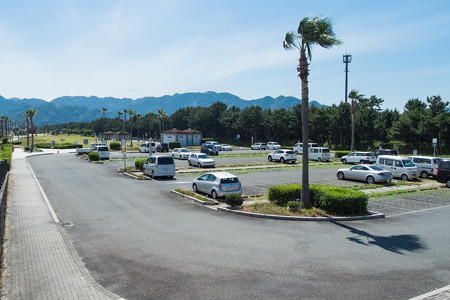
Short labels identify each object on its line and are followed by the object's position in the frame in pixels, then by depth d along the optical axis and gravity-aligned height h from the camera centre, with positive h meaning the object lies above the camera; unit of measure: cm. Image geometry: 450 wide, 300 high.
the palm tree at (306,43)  1438 +440
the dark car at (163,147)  6600 -113
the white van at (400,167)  2634 -202
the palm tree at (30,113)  7969 +675
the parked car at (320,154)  4400 -163
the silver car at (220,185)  1794 -237
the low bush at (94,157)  4468 -211
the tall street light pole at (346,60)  6988 +1715
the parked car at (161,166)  2712 -207
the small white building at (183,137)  8194 +110
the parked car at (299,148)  5524 -107
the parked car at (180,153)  4688 -168
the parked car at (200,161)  3612 -212
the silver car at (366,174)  2406 -243
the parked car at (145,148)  6431 -129
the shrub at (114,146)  7562 -107
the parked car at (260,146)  7419 -100
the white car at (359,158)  3962 -194
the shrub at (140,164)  3212 -220
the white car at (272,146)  7228 -96
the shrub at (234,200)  1561 -274
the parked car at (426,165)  2758 -195
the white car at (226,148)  7081 -139
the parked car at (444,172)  2362 -215
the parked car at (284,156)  4181 -181
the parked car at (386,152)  4119 -126
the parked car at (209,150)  5397 -138
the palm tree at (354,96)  5109 +701
